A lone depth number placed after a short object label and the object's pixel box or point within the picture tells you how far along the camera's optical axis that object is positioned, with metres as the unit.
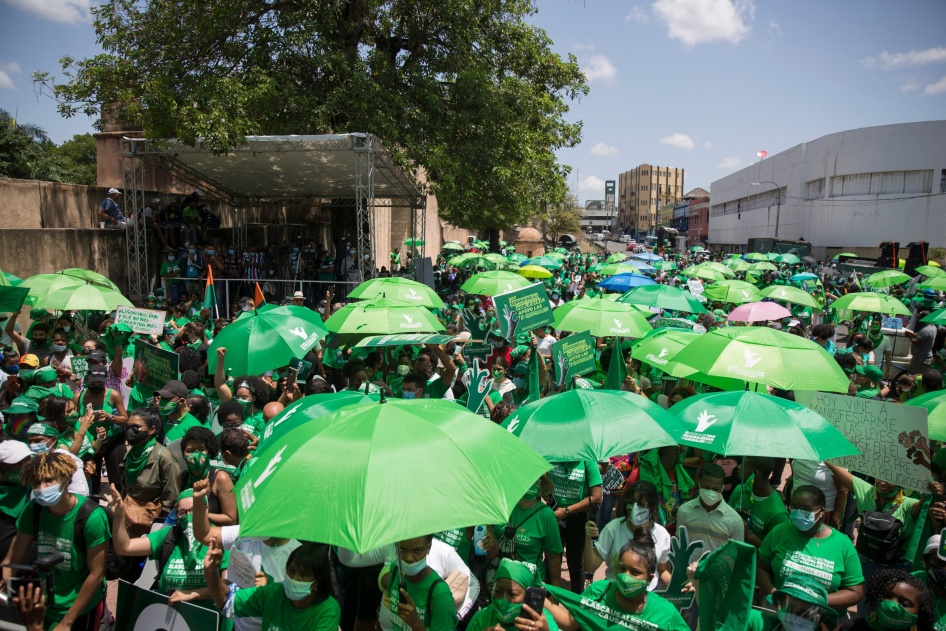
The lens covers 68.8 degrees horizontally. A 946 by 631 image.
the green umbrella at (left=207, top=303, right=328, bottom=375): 6.06
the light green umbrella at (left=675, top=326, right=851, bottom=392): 5.21
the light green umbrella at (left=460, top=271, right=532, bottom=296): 11.73
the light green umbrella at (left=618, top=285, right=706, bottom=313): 9.99
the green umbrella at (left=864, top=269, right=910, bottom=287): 16.84
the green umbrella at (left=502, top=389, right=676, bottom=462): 4.02
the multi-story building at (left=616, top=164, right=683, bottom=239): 140.25
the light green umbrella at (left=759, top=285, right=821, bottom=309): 11.42
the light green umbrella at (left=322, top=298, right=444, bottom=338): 6.98
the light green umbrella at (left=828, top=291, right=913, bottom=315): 10.29
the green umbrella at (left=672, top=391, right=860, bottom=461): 4.10
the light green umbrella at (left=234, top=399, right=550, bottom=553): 2.61
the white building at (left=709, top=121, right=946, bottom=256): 40.50
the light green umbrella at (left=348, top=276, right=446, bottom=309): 8.98
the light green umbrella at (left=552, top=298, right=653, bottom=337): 7.91
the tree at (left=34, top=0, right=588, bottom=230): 14.91
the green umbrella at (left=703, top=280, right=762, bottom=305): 12.42
